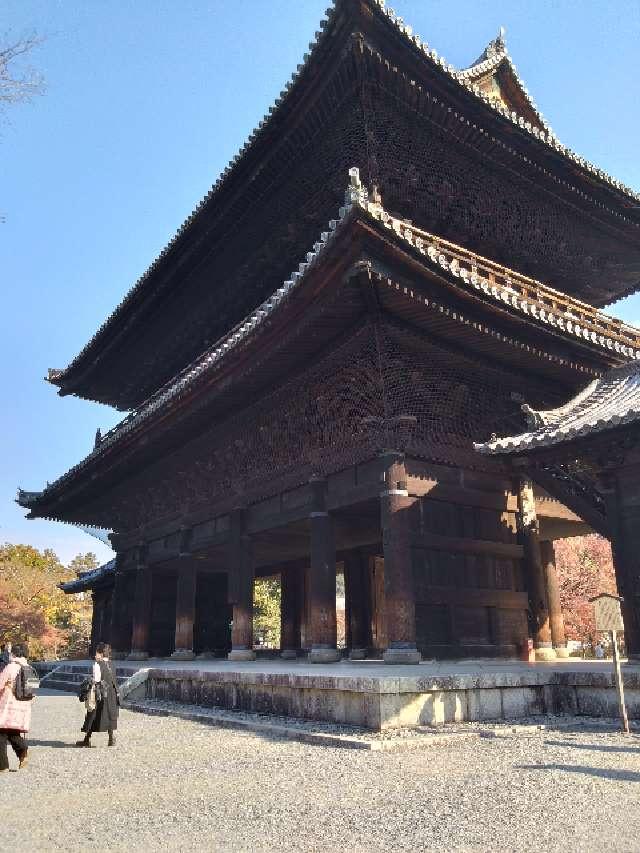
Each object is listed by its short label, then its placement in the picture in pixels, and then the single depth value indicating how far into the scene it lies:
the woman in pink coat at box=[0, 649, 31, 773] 5.94
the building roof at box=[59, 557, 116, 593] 24.70
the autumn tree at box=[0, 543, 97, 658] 40.72
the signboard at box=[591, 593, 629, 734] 6.75
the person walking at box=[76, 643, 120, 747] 7.23
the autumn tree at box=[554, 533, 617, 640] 30.39
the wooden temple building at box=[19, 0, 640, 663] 9.57
